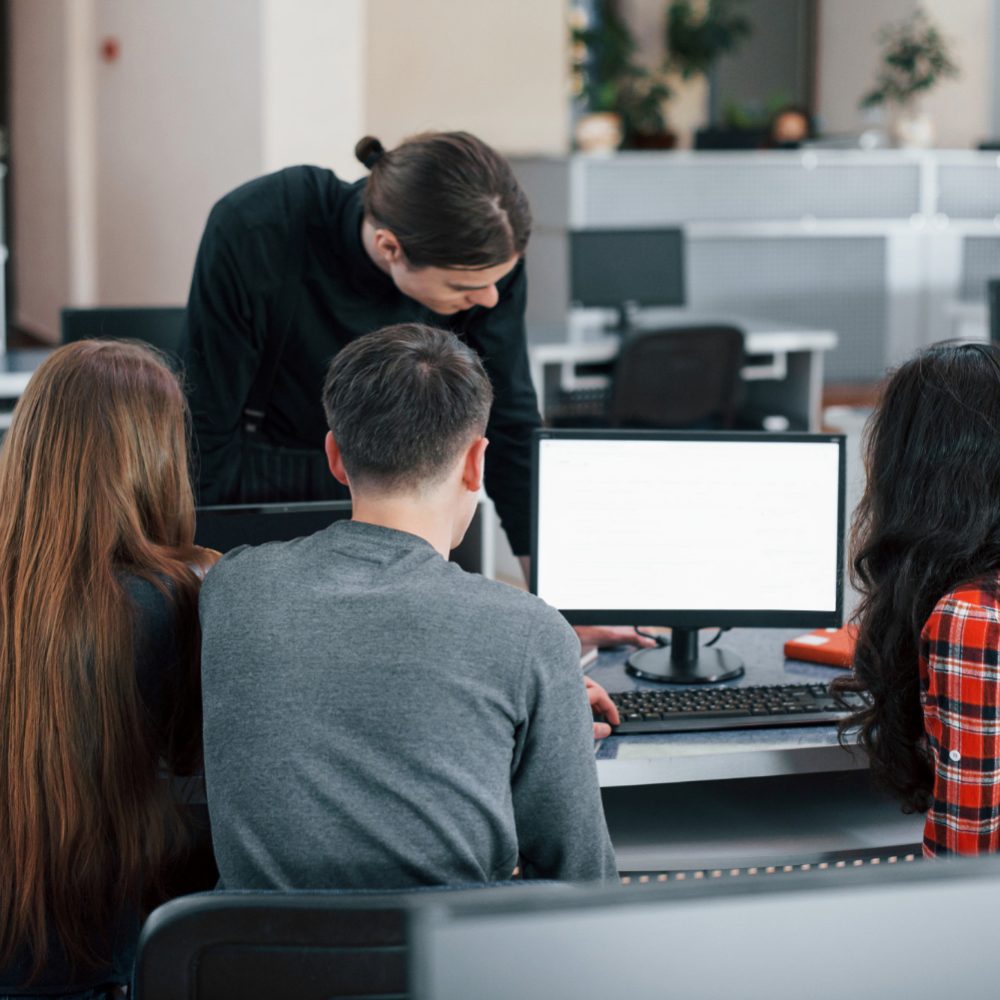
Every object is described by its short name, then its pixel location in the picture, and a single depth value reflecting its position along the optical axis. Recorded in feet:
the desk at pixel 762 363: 15.81
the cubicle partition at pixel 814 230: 20.77
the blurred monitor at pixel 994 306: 15.02
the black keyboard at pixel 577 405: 15.67
